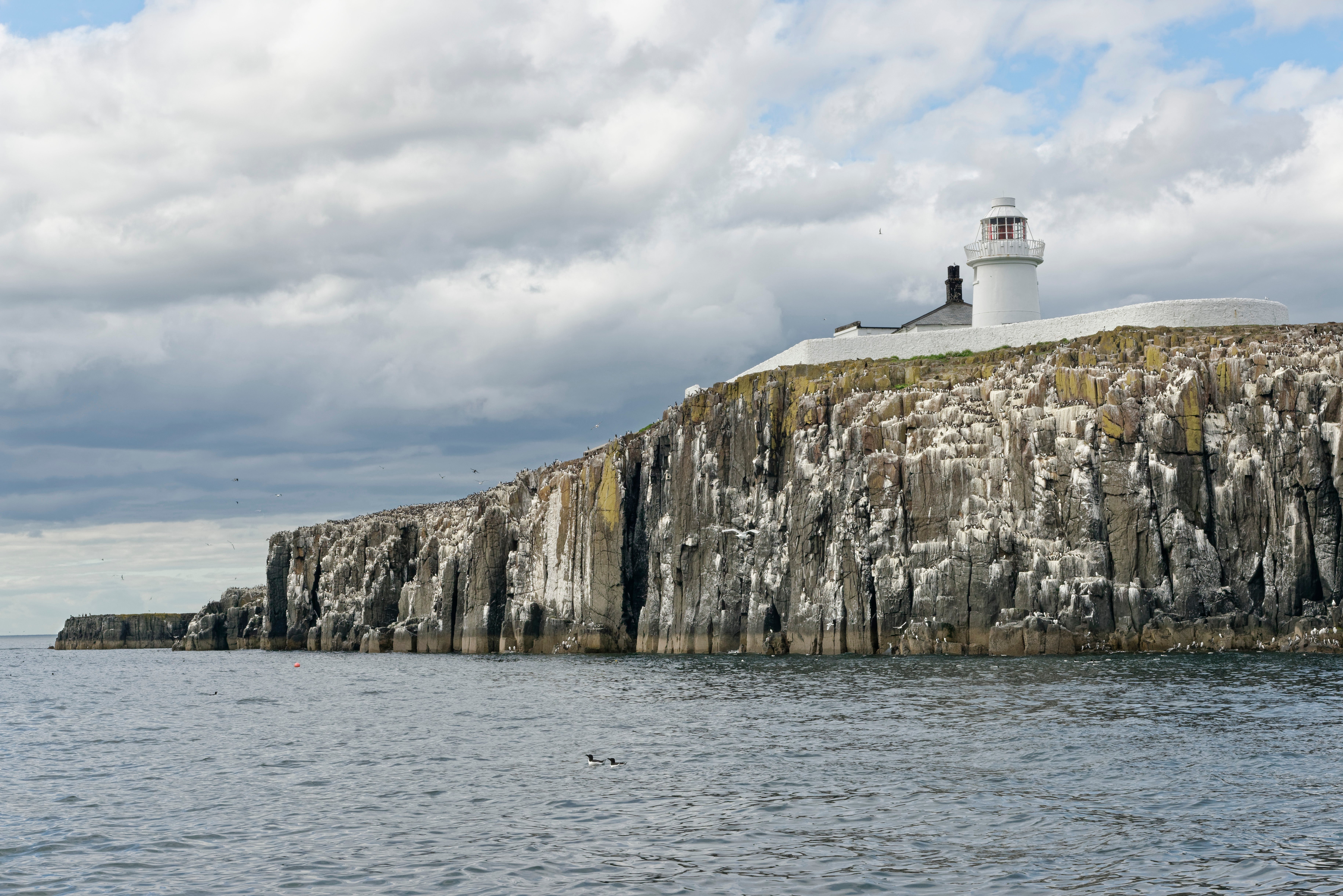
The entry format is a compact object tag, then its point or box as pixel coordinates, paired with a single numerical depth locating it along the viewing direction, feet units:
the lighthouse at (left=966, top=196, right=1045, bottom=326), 353.31
